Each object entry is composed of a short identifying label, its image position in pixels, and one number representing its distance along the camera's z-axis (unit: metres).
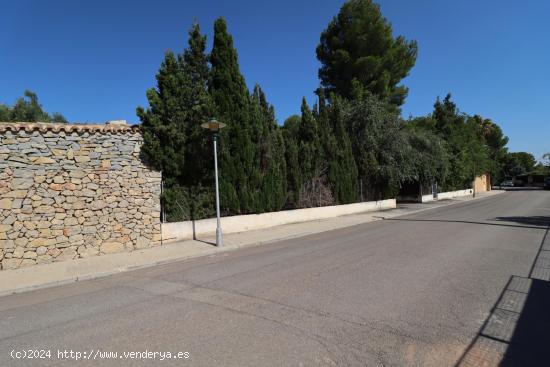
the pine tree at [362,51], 26.42
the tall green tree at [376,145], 21.53
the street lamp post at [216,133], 10.13
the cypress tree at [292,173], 15.90
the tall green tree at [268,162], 14.04
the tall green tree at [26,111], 22.34
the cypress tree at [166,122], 10.74
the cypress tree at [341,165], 18.64
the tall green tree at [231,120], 12.88
